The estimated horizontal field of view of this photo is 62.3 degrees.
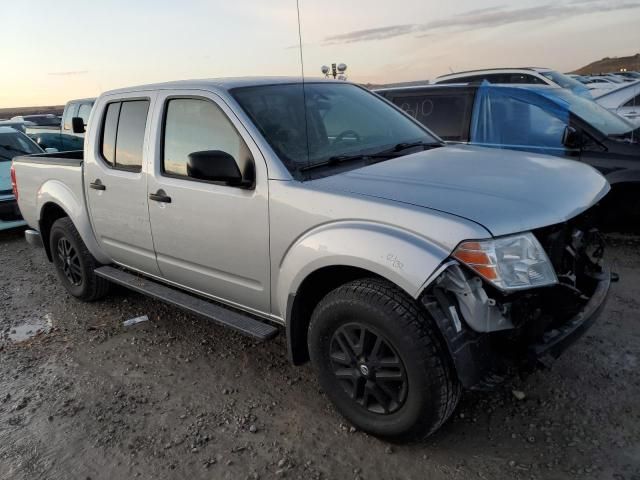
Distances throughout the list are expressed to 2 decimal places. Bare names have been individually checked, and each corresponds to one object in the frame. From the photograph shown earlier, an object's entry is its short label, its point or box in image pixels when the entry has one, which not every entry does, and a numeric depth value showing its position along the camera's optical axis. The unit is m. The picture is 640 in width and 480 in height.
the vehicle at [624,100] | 9.25
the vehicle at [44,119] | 21.93
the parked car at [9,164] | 7.51
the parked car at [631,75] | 21.41
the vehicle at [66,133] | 12.66
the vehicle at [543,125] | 5.30
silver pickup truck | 2.34
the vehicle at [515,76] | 11.31
